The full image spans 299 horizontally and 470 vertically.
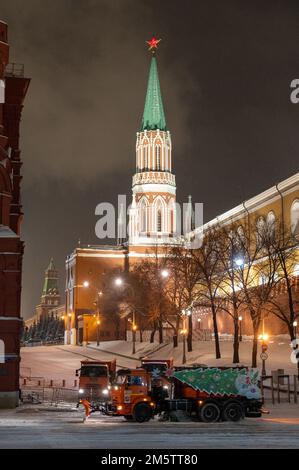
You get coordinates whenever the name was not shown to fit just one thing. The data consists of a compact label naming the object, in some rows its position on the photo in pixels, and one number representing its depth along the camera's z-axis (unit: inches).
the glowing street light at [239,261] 2565.5
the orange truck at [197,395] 1318.9
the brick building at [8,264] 1632.6
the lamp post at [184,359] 2534.4
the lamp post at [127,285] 3352.9
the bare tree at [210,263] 2591.0
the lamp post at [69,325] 5513.8
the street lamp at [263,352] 1743.4
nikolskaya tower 5684.1
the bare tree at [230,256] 2378.2
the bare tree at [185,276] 2910.4
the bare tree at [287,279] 2071.4
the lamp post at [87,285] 5015.8
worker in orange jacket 1341.9
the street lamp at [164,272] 3053.6
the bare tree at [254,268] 2233.8
